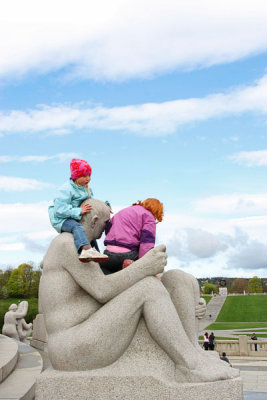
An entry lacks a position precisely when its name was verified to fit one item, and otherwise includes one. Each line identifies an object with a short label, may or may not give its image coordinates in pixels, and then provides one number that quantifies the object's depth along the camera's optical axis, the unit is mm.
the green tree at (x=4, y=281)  53066
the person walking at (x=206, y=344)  18594
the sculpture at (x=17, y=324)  15117
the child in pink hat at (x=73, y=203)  5008
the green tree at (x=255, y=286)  125375
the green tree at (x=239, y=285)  123062
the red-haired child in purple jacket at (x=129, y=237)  5133
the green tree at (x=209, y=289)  117875
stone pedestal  4449
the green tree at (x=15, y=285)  55906
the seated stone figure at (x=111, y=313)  4578
